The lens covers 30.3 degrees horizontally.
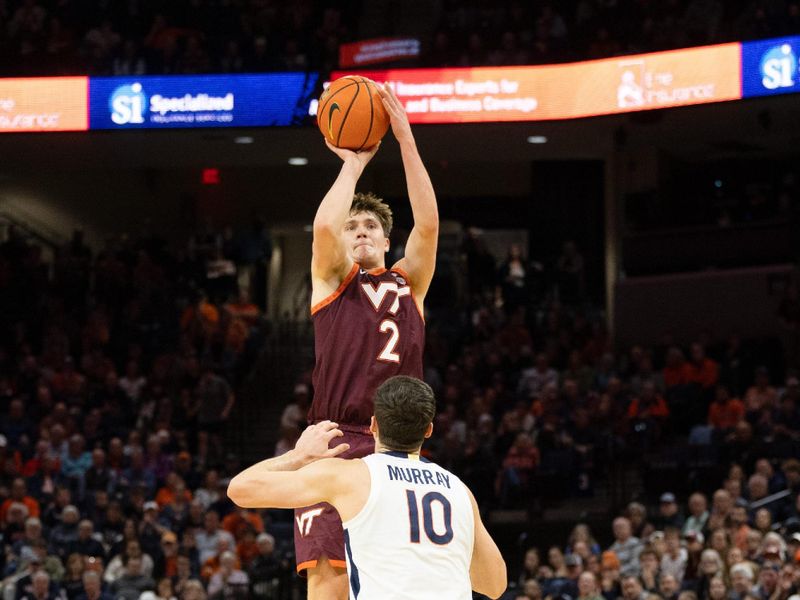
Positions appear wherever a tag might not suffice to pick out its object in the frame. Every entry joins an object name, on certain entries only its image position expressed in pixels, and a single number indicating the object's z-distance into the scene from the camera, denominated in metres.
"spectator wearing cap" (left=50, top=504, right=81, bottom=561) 16.58
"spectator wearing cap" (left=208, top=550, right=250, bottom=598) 15.34
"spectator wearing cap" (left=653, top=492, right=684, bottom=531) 15.84
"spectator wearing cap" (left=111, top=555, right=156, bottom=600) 15.52
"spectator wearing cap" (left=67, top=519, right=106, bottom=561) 16.34
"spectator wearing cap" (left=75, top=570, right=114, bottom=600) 15.29
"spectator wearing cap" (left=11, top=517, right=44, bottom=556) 16.56
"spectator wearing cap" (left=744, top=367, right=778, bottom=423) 17.59
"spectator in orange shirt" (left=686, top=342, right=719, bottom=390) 19.17
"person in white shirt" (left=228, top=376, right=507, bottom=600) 5.27
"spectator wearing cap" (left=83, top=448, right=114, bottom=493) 18.06
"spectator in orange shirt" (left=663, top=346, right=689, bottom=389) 19.34
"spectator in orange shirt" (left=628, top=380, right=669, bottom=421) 18.41
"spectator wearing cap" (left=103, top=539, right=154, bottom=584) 15.88
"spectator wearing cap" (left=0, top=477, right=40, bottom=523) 17.38
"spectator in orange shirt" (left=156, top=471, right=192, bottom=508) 17.53
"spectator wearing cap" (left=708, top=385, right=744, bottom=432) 17.81
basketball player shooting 6.46
